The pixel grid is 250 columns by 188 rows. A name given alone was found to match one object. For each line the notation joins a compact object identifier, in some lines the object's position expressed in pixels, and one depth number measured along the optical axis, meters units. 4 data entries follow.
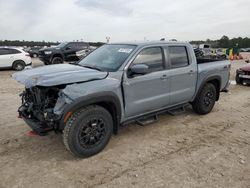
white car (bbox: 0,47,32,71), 11.03
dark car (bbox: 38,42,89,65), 12.44
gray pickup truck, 2.68
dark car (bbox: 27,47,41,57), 23.31
